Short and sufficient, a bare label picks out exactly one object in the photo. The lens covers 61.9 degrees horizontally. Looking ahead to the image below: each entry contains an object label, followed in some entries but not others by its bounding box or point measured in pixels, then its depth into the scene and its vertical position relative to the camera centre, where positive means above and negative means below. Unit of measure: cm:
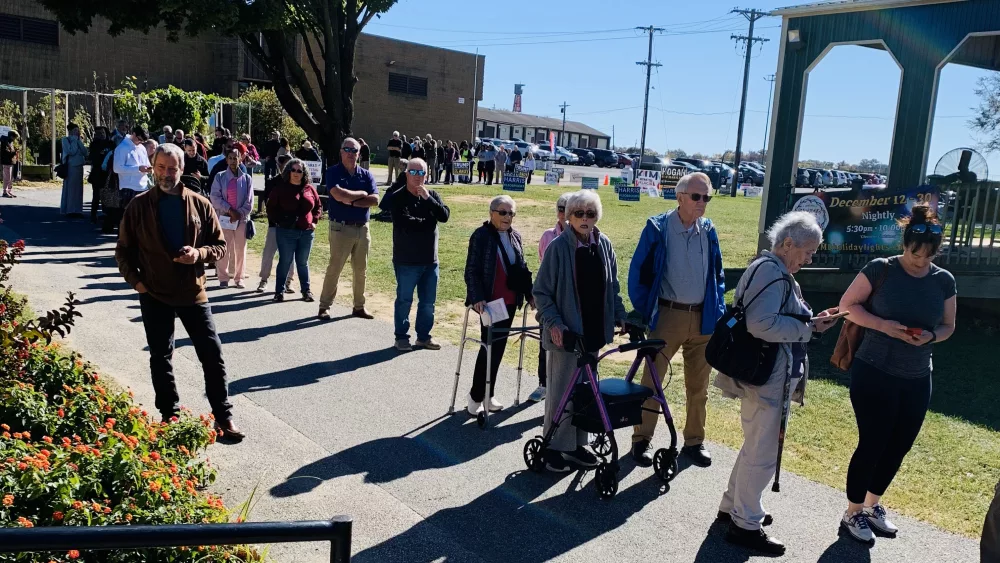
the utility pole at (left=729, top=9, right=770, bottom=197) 4553 +816
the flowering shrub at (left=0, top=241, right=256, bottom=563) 341 -148
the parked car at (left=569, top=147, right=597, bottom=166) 6756 +192
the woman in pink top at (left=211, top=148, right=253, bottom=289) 1069 -63
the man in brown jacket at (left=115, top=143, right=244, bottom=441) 530 -74
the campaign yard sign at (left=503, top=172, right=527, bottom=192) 2648 -21
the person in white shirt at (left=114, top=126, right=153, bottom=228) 1311 -31
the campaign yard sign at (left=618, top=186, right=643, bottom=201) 2810 -30
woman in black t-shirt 453 -83
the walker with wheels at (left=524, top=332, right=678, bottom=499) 499 -135
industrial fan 1112 +55
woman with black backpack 429 -83
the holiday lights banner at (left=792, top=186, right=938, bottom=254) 1162 -24
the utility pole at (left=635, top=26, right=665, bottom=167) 6275 +934
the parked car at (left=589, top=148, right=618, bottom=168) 6931 +199
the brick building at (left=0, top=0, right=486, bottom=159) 3578 +419
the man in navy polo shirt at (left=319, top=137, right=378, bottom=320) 930 -62
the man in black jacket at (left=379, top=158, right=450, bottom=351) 802 -73
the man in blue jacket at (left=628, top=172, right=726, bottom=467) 551 -61
